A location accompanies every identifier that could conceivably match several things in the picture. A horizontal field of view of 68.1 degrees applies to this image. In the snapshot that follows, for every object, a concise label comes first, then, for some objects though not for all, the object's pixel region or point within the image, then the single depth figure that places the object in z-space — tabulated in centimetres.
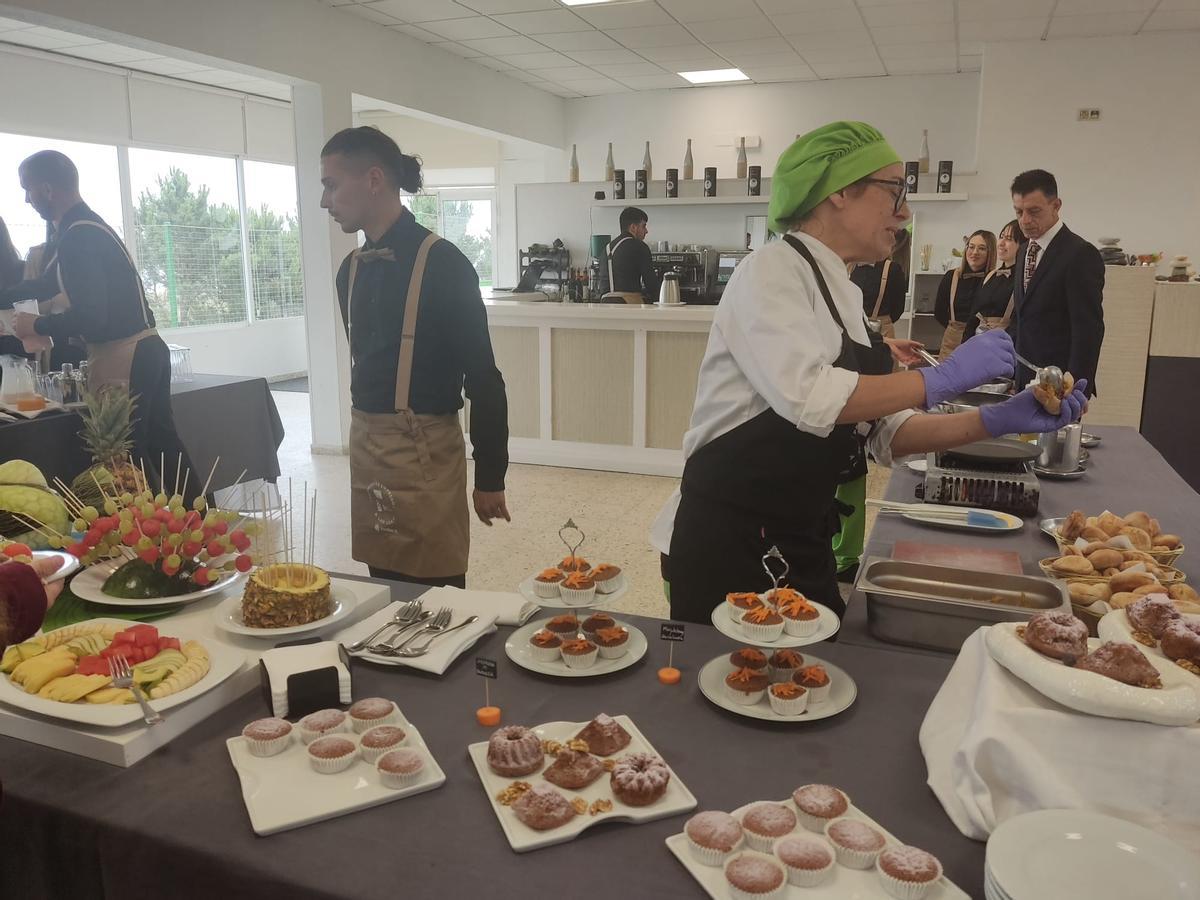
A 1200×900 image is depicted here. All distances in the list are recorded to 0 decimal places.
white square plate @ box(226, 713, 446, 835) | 96
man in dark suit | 362
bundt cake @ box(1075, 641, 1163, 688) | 91
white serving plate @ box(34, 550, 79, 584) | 150
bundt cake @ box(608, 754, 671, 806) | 97
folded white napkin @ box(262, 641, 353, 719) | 117
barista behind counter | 699
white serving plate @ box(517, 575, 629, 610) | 135
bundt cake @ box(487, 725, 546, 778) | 103
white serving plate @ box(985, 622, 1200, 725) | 88
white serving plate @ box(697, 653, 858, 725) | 116
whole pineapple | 196
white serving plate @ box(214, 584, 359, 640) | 136
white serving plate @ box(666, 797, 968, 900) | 84
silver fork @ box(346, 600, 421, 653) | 137
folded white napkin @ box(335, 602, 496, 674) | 131
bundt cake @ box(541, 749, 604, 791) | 100
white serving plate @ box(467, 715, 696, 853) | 92
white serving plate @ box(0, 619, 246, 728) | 109
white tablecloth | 88
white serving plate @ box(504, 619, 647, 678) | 129
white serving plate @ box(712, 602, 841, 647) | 119
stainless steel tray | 137
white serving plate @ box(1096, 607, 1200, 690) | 98
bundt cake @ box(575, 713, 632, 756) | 107
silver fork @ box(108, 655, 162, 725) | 111
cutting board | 160
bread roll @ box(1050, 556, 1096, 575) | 159
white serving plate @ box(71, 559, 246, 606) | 147
